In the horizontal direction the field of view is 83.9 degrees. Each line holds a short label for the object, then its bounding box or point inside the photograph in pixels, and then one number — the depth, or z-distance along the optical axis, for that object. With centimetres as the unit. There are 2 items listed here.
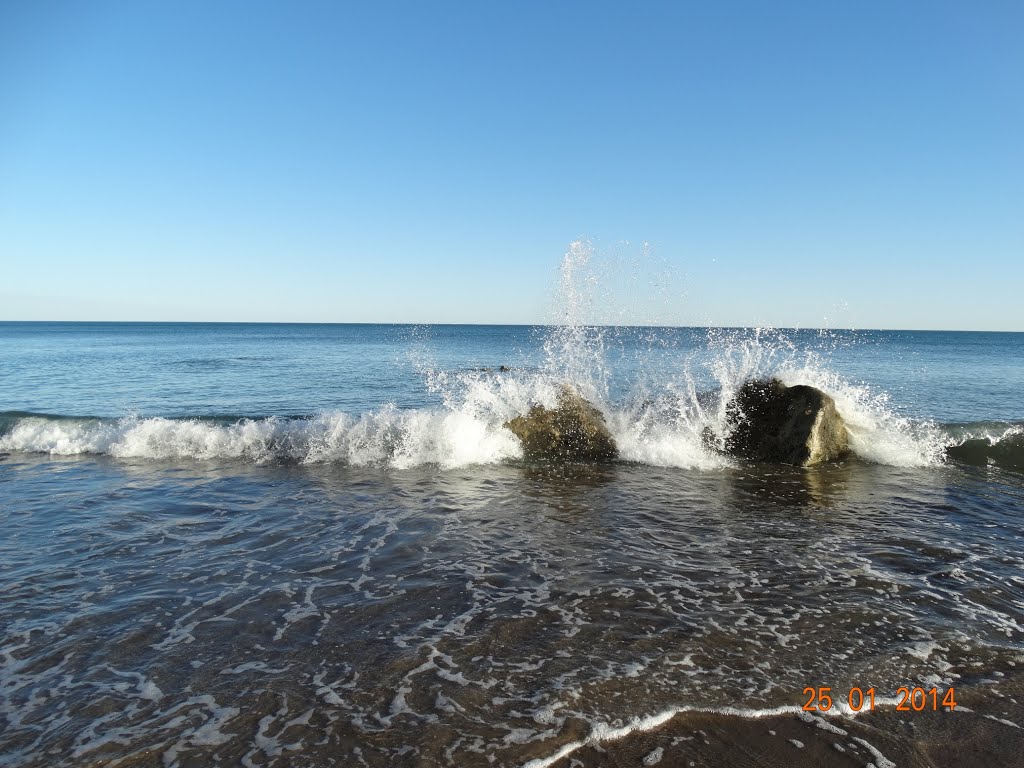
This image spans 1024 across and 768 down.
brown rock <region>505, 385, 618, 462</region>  1127
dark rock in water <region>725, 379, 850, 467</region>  1083
